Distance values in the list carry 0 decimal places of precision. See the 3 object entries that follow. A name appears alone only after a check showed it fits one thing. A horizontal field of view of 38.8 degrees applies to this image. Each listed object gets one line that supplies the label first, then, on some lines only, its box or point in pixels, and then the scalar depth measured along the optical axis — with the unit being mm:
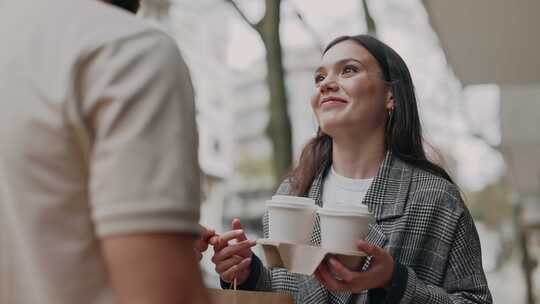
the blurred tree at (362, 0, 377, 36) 7695
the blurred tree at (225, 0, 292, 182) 6410
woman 2070
